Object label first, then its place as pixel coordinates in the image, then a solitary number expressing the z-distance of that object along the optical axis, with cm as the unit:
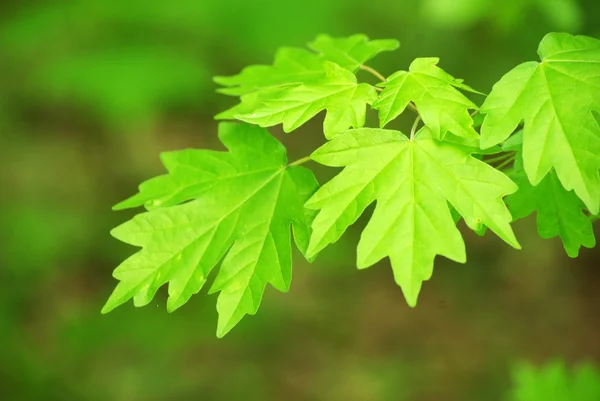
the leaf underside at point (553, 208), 59
